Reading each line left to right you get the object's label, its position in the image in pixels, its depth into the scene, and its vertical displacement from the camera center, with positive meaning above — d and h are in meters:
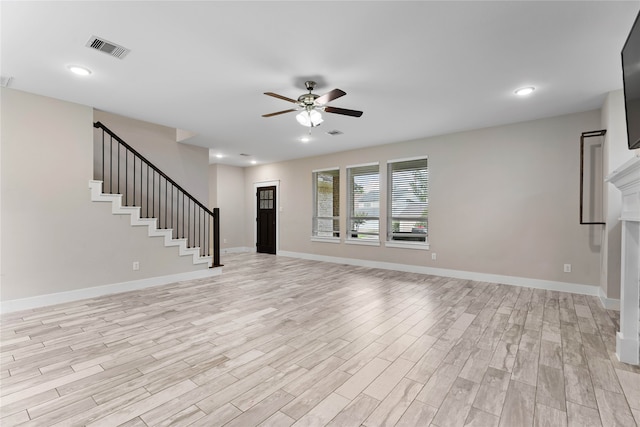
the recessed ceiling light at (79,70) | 3.06 +1.54
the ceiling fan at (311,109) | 3.32 +1.23
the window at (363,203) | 6.66 +0.21
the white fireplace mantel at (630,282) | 2.30 -0.57
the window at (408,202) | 5.93 +0.21
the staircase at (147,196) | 4.66 +0.25
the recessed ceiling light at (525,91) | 3.51 +1.54
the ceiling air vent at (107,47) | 2.59 +1.54
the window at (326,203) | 7.43 +0.22
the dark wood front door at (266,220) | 8.60 -0.28
